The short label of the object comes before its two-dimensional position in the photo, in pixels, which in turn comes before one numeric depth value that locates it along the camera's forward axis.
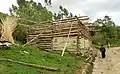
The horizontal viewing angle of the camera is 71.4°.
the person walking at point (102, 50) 7.91
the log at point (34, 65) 3.77
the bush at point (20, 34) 8.09
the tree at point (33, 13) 10.93
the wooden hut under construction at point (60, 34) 6.99
